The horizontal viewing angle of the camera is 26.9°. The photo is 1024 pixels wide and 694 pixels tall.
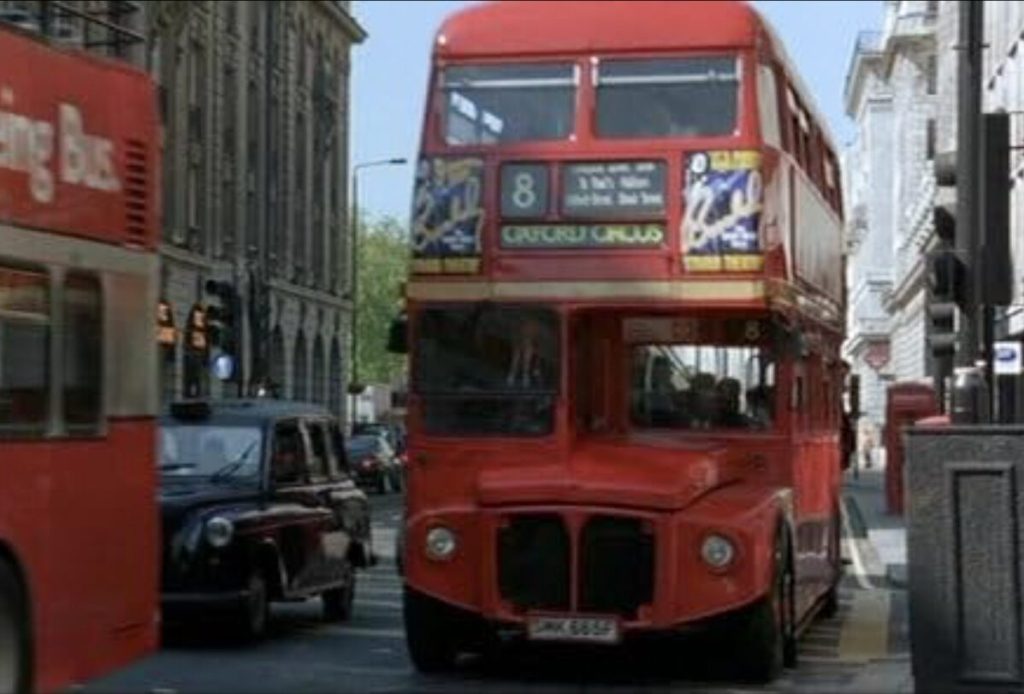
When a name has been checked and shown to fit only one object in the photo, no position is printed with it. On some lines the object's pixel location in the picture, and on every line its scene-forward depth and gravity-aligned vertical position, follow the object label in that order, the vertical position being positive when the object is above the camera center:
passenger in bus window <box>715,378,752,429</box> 14.12 +0.18
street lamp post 85.31 +7.21
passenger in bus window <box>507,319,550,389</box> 13.44 +0.44
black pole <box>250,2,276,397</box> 45.44 +5.29
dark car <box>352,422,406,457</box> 55.09 +0.00
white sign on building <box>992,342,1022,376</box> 23.16 +0.80
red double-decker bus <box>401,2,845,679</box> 12.86 +0.78
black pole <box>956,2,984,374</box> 16.53 +2.09
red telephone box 37.31 +0.34
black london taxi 14.89 -0.60
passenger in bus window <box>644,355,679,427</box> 14.09 +0.22
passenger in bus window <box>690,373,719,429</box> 14.08 +0.20
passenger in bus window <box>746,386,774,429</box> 14.16 +0.16
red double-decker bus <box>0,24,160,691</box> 9.90 +0.32
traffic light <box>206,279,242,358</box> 33.44 +1.82
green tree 118.95 +7.85
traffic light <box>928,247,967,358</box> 16.83 +1.13
